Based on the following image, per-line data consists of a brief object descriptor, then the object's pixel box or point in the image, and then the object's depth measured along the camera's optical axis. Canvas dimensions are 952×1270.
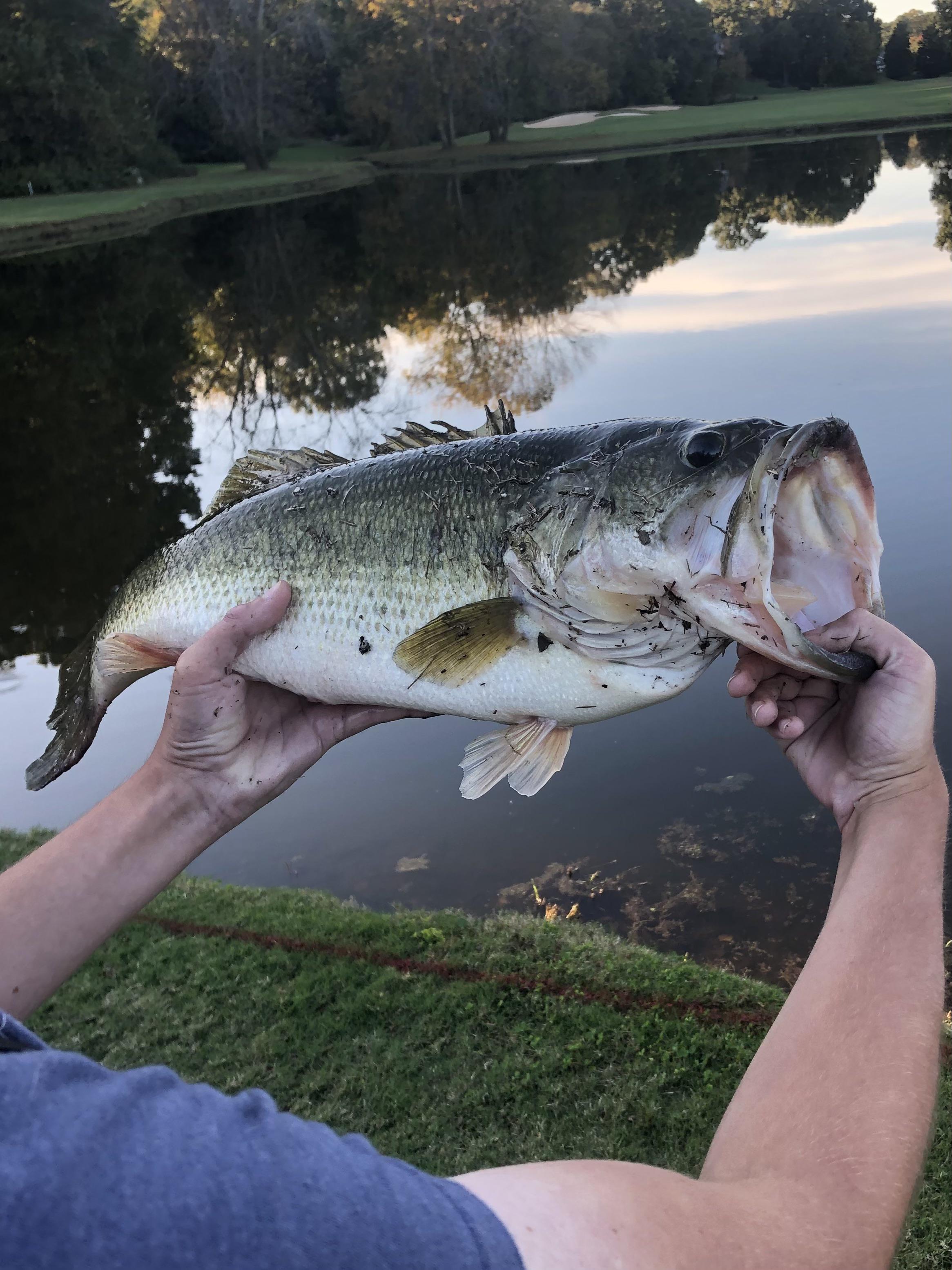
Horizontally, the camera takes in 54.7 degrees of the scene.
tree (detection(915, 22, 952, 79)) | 76.06
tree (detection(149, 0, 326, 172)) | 48.97
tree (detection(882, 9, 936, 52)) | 79.00
